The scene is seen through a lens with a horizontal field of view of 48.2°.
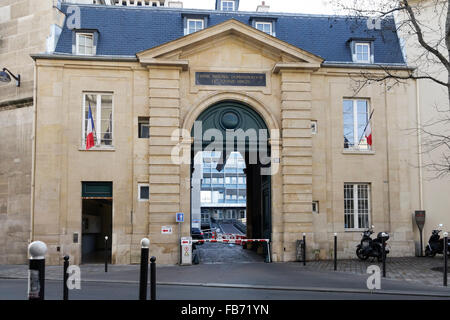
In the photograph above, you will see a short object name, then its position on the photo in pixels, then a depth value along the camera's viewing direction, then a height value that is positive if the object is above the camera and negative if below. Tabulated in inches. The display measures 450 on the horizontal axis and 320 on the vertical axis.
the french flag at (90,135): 730.2 +86.3
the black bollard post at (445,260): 473.1 -62.6
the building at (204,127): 722.2 +101.2
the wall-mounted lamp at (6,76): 759.7 +179.1
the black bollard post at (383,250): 537.3 -60.0
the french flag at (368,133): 782.4 +95.4
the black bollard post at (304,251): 673.6 -76.6
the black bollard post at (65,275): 343.6 -55.7
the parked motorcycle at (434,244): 728.7 -72.7
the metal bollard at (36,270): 216.1 -32.7
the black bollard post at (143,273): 295.9 -46.4
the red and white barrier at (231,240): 727.9 -66.1
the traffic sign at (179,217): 711.7 -31.8
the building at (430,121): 775.7 +114.9
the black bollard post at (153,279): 312.4 -52.6
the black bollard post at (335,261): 613.3 -81.3
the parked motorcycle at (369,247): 686.3 -72.9
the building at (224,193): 4008.4 +11.8
